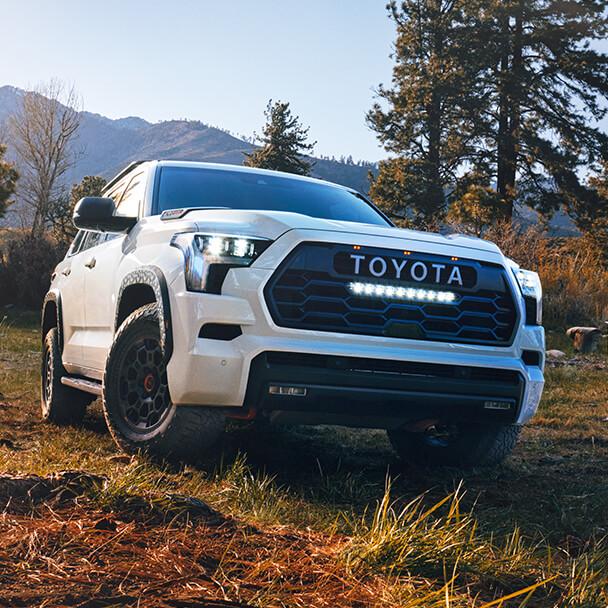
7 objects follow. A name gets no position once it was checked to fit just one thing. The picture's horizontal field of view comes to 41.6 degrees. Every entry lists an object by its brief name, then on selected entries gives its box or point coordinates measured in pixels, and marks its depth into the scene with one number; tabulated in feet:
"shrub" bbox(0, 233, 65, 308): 70.64
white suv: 11.80
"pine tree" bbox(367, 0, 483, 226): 121.70
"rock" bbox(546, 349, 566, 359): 38.12
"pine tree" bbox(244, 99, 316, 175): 155.63
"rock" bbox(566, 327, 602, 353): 42.01
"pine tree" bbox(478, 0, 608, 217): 116.78
